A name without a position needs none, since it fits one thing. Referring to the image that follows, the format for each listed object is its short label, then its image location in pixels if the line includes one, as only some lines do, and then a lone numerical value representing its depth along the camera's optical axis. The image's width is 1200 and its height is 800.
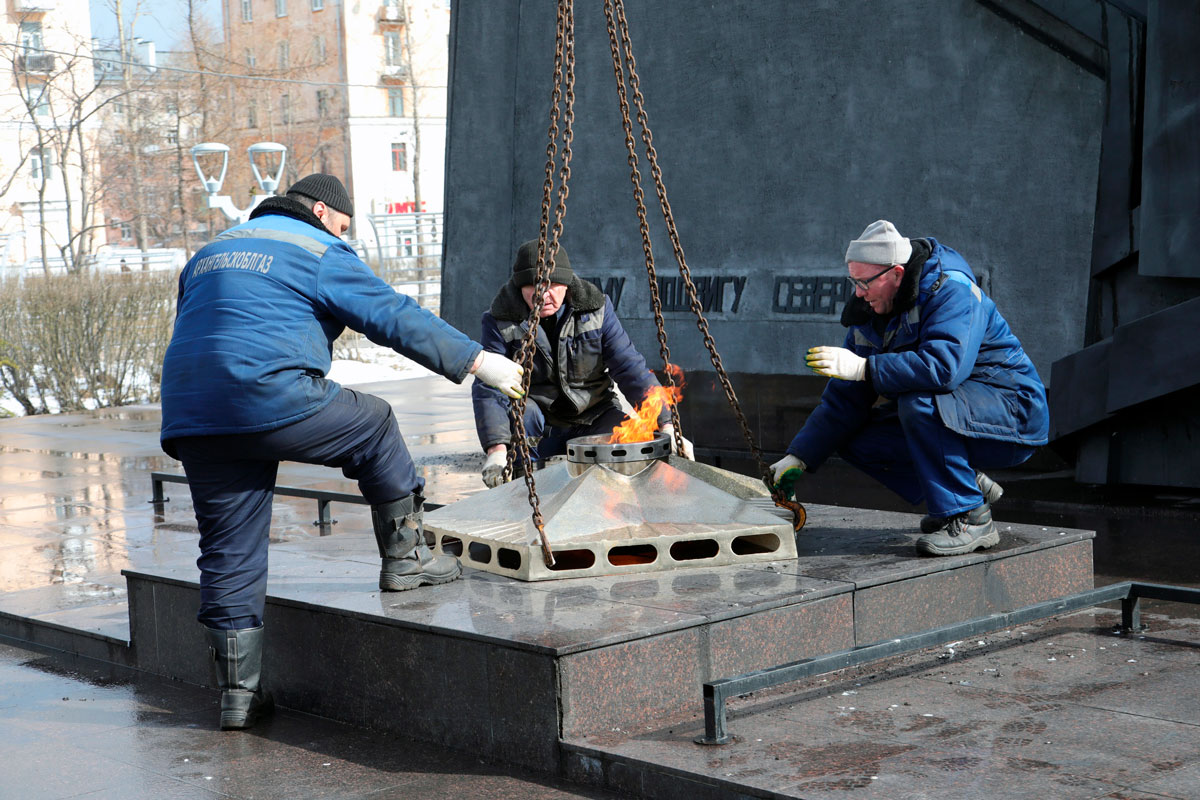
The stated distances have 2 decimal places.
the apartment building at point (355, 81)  56.47
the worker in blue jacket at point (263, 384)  4.65
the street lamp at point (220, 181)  22.27
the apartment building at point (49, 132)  30.17
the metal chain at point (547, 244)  5.09
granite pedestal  4.27
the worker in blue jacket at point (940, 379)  5.35
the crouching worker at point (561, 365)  6.53
